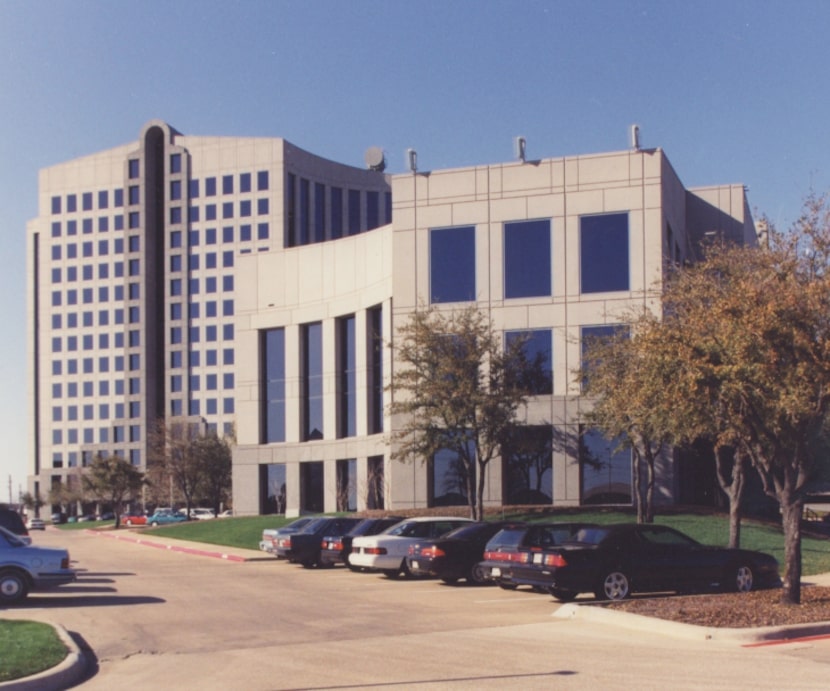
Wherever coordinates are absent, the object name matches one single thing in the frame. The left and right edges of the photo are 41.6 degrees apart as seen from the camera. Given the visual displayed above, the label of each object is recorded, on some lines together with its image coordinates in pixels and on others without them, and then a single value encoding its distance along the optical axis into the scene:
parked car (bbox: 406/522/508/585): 22.72
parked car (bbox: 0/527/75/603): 19.20
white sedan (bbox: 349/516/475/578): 24.59
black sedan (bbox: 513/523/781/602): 18.38
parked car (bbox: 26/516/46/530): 87.57
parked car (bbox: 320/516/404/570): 27.77
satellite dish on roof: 101.69
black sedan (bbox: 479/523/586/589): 19.33
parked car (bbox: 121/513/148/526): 80.06
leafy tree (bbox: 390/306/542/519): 36.22
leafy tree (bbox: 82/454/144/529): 65.44
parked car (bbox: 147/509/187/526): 81.88
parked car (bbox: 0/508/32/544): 28.17
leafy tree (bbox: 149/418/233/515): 72.69
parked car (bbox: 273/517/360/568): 29.05
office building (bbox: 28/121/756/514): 42.78
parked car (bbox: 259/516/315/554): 31.00
